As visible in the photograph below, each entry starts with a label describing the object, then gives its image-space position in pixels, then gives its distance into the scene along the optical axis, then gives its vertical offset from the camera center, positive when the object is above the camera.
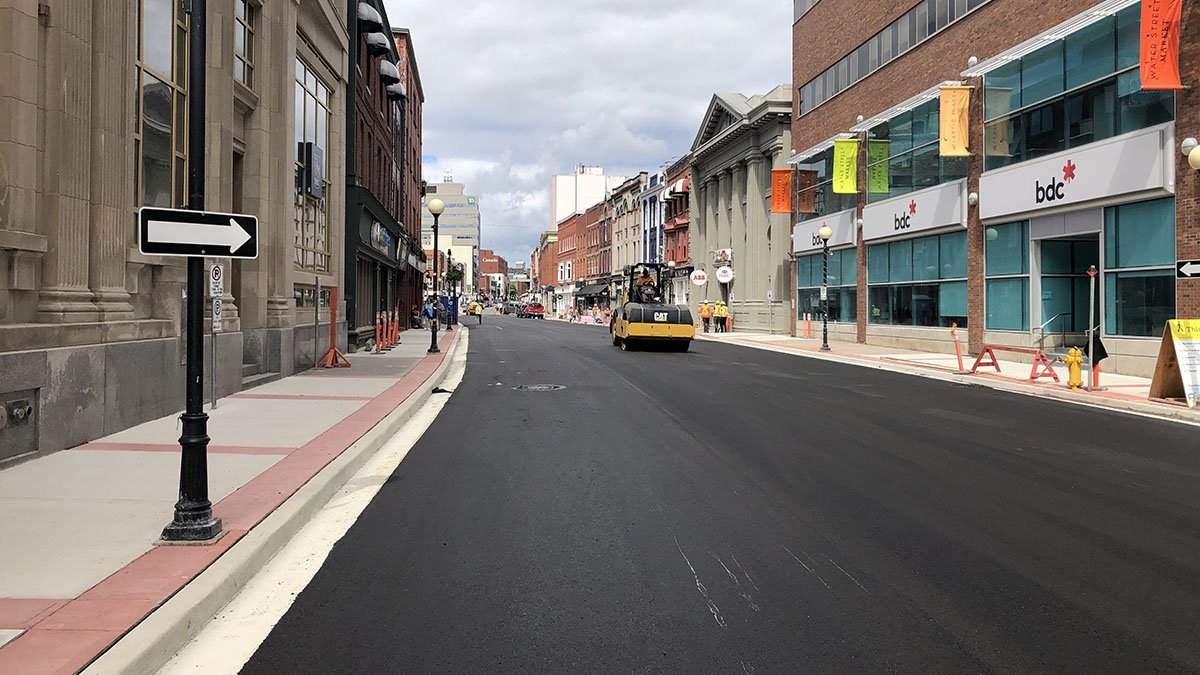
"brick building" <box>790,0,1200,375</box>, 18.52 +4.19
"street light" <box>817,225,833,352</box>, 28.53 +2.63
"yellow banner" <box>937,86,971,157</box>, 25.00 +6.17
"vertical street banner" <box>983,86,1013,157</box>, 23.97 +6.01
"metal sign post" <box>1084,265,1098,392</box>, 15.41 -0.42
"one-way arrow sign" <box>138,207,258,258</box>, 5.23 +0.61
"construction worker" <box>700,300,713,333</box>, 49.16 +1.01
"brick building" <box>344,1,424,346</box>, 25.67 +5.84
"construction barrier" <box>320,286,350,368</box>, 19.47 -0.45
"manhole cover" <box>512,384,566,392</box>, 15.98 -1.09
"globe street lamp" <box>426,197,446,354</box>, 24.53 +0.22
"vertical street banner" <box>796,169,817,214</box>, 39.03 +6.52
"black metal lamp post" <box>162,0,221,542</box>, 5.29 -0.32
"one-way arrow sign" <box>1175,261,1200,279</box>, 16.55 +1.22
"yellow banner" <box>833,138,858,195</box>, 33.12 +6.52
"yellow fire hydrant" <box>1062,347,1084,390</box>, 16.09 -0.74
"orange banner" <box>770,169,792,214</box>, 40.84 +6.71
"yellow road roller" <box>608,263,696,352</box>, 27.31 +0.16
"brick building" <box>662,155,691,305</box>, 61.80 +8.53
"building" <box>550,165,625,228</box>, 150.12 +25.36
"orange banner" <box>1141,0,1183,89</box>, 17.08 +5.82
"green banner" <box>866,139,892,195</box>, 31.64 +6.21
